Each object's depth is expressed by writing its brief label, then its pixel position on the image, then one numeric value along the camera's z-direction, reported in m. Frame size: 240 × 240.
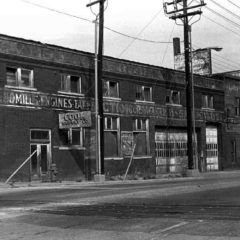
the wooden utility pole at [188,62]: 38.72
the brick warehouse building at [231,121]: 50.30
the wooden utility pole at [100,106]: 31.48
